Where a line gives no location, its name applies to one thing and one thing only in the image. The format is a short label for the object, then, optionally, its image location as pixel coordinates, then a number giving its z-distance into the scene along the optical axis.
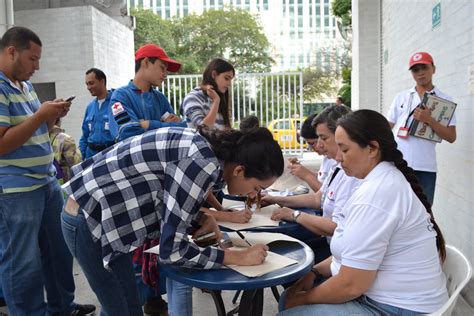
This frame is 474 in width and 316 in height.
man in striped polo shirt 2.38
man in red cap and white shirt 3.88
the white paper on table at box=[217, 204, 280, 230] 2.32
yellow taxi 8.65
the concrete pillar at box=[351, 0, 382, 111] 9.42
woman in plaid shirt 1.53
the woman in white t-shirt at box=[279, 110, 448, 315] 1.52
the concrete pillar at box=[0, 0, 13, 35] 5.73
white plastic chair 1.48
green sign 4.43
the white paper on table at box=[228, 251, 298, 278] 1.65
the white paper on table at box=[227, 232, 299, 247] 2.01
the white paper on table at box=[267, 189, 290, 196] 3.16
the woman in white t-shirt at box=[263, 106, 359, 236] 2.29
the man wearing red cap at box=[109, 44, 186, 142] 2.89
